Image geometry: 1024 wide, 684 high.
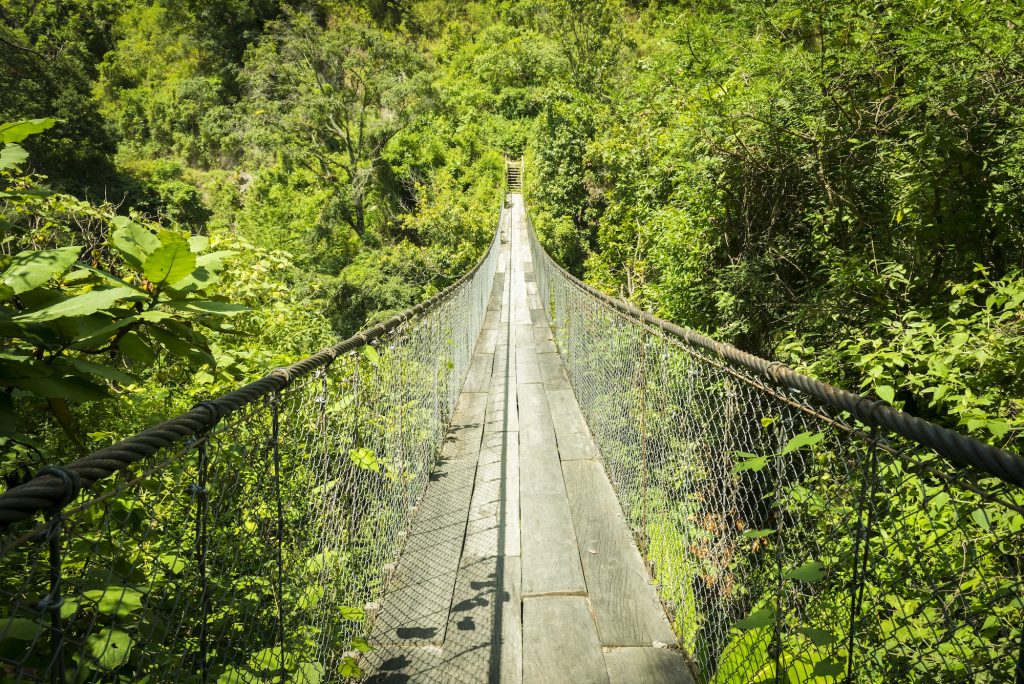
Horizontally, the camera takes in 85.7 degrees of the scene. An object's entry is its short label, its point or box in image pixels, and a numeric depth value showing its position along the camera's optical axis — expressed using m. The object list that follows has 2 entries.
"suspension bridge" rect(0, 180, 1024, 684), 0.89
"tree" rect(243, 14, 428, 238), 22.69
